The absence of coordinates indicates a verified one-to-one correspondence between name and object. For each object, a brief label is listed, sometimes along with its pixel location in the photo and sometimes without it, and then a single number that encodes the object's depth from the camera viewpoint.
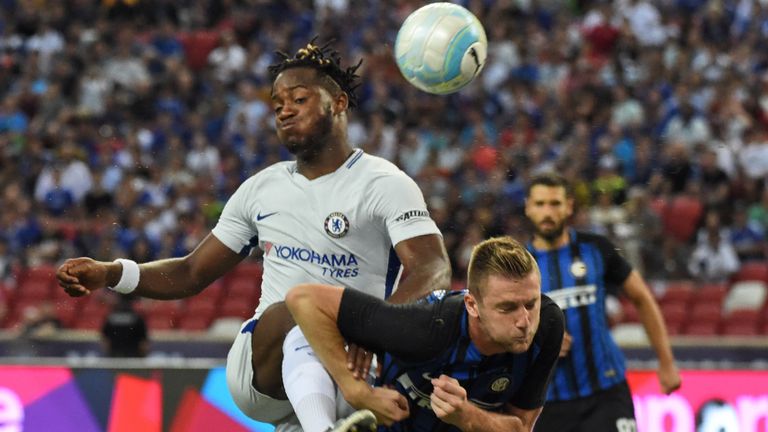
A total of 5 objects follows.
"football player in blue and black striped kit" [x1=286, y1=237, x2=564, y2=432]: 9.45
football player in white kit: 10.66
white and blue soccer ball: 12.47
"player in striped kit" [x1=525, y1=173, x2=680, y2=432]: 14.05
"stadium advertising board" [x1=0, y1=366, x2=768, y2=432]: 17.41
